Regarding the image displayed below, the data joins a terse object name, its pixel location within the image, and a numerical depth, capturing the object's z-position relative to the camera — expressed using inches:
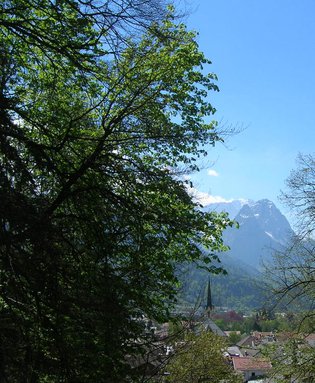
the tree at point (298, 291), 451.2
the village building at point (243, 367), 2357.0
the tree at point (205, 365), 778.4
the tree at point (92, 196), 175.0
